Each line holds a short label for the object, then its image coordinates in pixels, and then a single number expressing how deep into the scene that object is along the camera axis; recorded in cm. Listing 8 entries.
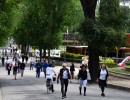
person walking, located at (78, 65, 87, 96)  1609
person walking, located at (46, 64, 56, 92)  1711
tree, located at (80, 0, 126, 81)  2308
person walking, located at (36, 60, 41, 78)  2794
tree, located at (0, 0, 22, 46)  2816
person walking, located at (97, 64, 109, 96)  1617
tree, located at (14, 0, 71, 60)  4812
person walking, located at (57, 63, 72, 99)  1529
